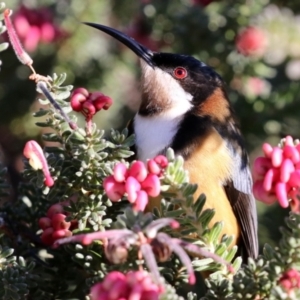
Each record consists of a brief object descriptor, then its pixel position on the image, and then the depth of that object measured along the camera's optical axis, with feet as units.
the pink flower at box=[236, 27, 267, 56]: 8.65
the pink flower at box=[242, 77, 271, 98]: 8.68
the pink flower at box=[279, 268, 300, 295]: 7.41
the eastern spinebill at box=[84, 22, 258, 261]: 8.43
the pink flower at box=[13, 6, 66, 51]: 8.60
